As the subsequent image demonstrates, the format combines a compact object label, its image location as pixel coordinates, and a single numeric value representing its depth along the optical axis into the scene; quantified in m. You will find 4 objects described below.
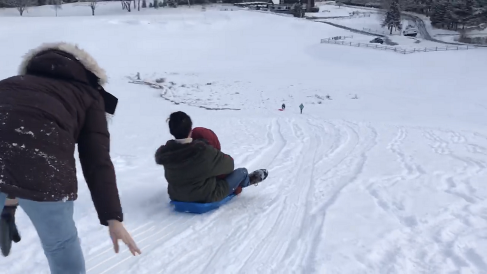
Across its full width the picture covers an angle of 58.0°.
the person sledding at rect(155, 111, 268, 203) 4.65
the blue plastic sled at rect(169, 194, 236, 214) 4.94
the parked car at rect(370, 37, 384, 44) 42.69
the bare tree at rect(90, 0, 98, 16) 60.54
